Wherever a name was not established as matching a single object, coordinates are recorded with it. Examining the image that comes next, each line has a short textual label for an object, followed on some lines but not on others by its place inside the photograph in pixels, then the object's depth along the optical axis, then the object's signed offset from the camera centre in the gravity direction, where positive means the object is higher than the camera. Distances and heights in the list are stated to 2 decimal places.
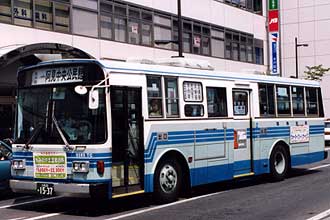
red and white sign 39.11 +7.35
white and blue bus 10.15 +0.03
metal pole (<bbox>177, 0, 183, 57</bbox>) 22.47 +3.90
